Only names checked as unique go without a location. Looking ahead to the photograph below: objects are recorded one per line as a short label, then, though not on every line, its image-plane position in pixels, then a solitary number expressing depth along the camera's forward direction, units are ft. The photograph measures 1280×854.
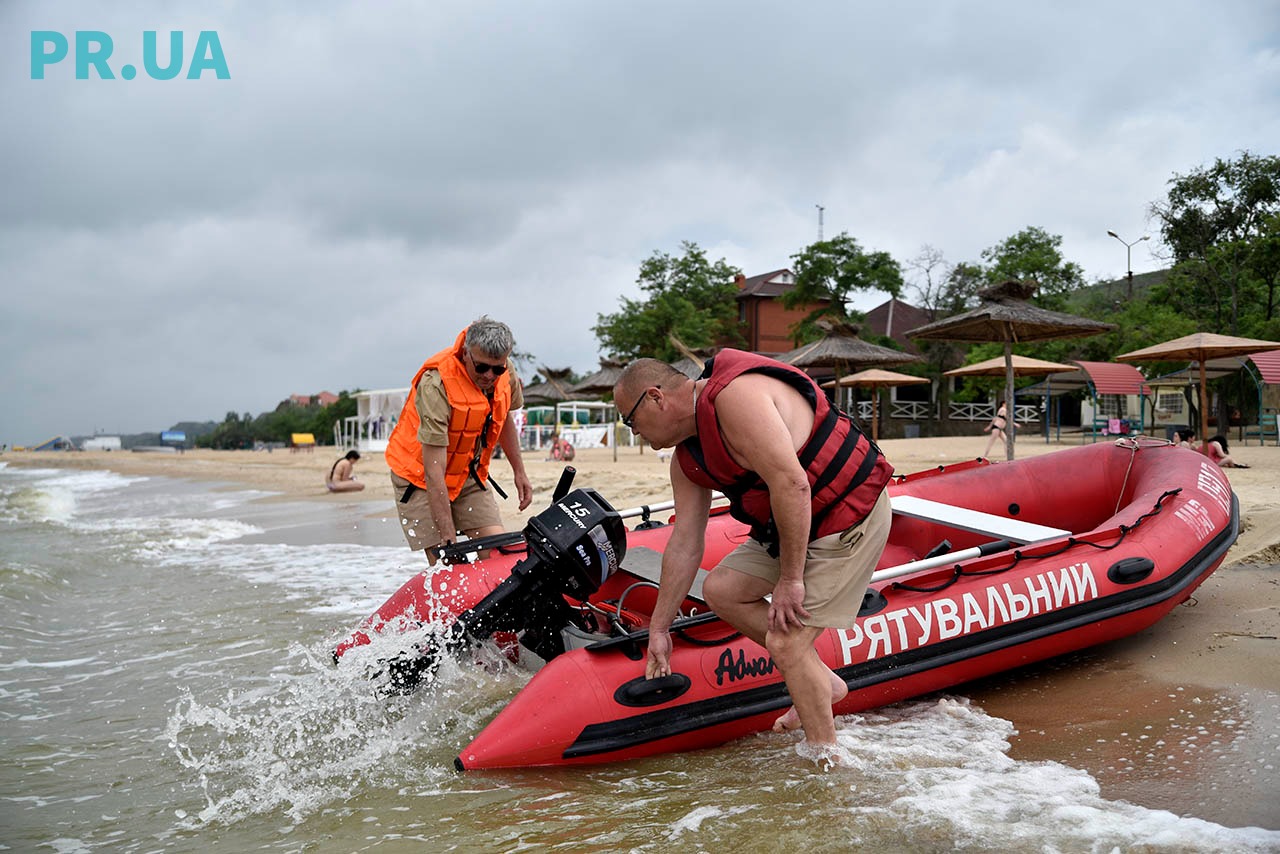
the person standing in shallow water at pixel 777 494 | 7.89
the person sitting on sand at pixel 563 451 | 65.46
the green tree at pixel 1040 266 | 86.79
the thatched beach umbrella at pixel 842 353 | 49.32
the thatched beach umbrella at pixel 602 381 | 69.31
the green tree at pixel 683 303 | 94.79
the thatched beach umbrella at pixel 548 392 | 82.94
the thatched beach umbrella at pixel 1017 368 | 52.80
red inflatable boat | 9.66
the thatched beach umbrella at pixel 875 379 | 53.72
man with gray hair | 12.25
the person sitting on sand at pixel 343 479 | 50.90
